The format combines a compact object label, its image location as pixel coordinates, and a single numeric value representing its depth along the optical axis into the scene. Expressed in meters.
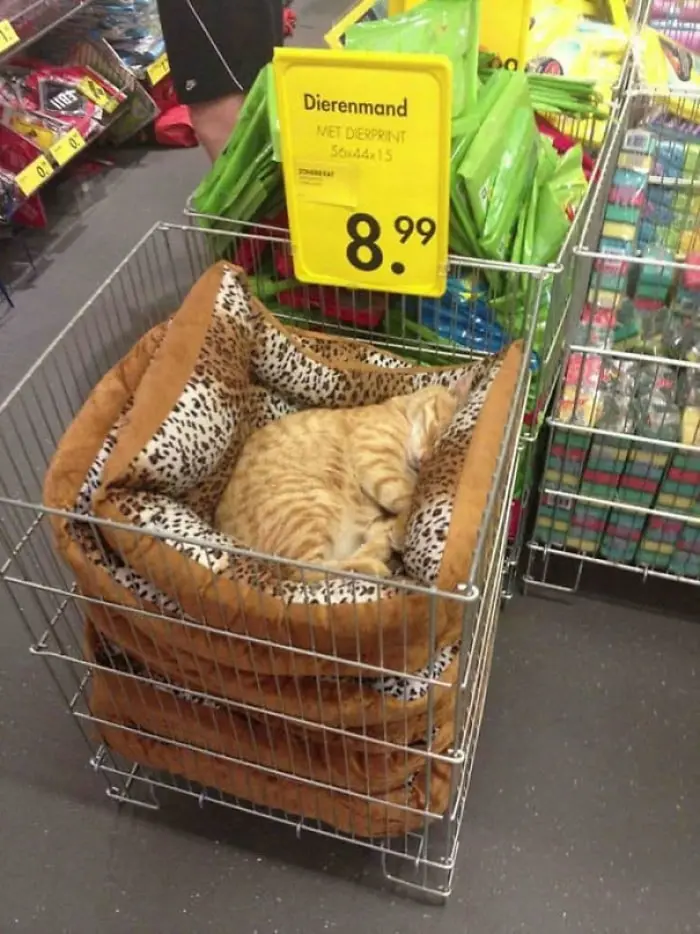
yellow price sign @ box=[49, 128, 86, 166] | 2.40
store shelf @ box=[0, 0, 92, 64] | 2.15
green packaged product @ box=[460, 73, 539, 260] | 1.17
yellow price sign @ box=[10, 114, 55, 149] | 2.42
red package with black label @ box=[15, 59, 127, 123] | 2.59
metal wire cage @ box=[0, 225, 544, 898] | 0.93
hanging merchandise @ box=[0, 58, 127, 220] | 2.32
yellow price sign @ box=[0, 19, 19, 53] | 2.12
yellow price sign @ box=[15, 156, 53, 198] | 2.28
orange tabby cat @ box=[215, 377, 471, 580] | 1.16
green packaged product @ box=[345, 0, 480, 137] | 1.28
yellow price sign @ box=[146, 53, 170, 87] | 2.85
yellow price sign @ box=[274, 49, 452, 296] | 1.02
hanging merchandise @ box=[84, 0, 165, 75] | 2.85
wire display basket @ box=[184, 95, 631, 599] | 1.24
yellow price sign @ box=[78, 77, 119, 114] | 2.62
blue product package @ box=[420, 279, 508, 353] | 1.26
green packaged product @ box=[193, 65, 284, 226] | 1.26
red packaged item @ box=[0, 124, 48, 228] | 2.35
